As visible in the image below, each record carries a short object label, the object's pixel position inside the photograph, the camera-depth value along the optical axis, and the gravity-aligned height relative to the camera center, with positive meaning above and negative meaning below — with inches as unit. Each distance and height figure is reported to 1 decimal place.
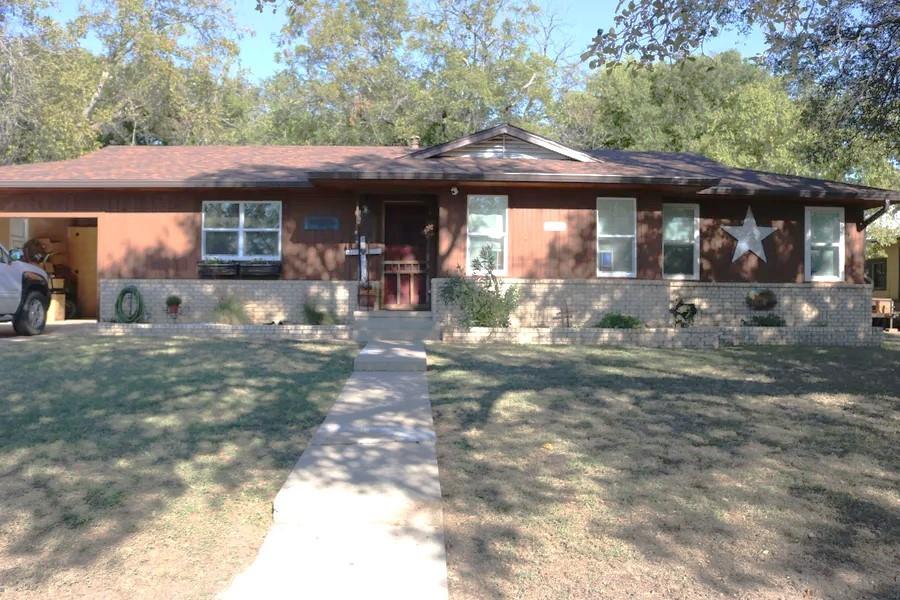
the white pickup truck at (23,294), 472.7 -5.3
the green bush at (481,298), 515.8 -6.3
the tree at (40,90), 600.1 +176.6
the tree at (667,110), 1029.2 +300.7
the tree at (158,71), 1013.8 +304.6
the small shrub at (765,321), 571.5 -23.3
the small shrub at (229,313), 565.0 -19.7
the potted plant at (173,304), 573.0 -13.2
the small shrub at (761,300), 600.1 -7.3
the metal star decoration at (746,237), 610.5 +44.6
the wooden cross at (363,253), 580.7 +28.0
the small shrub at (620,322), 527.8 -22.8
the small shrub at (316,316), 560.1 -21.3
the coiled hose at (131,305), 561.6 -14.0
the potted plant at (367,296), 581.9 -6.1
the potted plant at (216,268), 581.6 +15.2
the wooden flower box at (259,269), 582.6 +14.7
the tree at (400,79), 1104.2 +331.2
